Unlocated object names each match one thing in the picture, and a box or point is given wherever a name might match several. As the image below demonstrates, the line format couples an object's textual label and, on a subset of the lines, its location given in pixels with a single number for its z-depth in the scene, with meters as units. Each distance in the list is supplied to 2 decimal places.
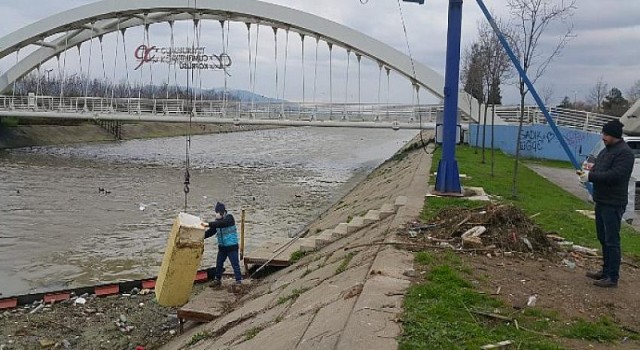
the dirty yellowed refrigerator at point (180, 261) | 7.99
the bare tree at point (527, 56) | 14.88
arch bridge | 35.31
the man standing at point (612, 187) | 5.83
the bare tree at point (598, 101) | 56.18
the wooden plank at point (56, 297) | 8.88
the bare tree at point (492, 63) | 24.05
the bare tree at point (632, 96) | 57.02
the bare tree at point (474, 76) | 26.98
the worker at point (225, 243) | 8.77
